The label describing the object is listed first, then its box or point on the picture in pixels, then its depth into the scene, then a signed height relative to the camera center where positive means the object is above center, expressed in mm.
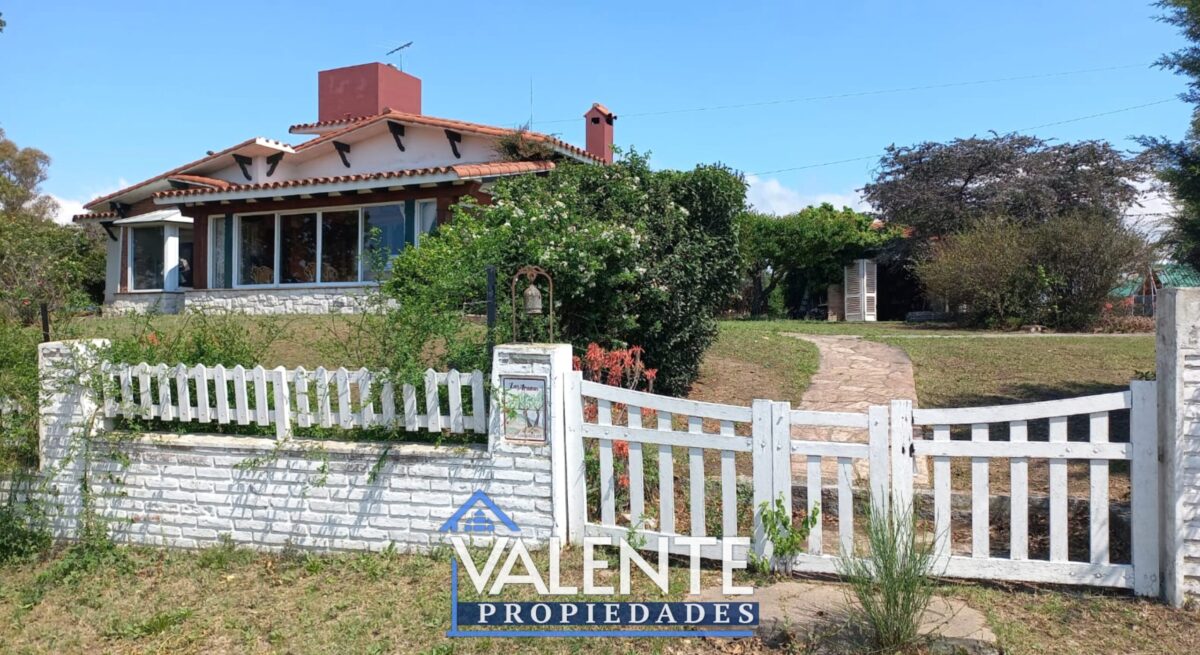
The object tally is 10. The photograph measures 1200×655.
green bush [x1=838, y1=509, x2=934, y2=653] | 3475 -1151
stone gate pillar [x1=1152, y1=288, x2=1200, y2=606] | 3805 -584
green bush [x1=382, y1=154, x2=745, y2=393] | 5961 +617
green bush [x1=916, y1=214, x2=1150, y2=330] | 14367 +1098
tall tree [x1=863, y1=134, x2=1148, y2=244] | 20891 +4103
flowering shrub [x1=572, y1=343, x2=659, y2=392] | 5645 -258
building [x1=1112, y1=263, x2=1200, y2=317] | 14828 +811
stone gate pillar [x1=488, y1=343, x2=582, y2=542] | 4691 -467
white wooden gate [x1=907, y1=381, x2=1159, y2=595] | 3877 -772
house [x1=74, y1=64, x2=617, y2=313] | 14938 +2550
